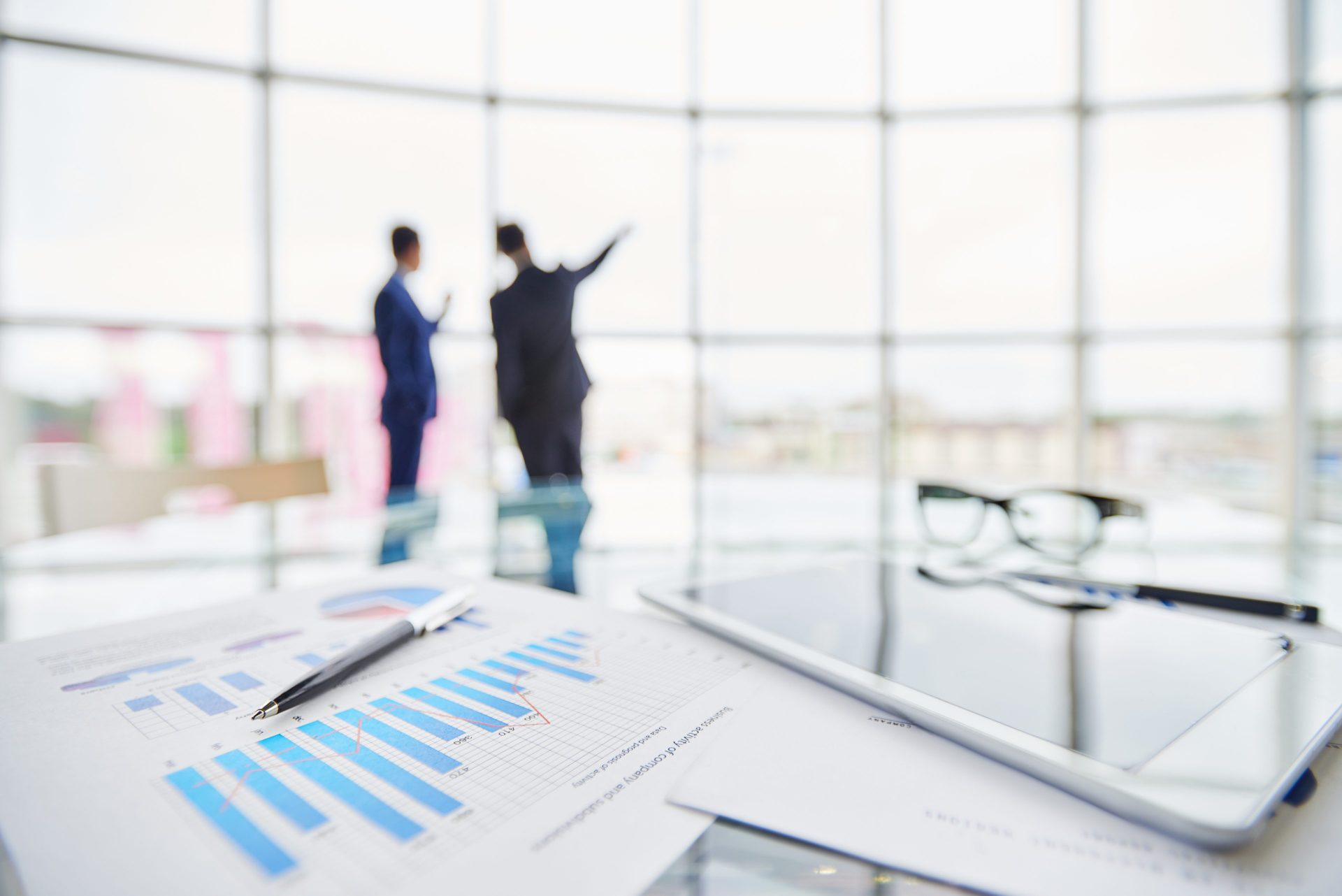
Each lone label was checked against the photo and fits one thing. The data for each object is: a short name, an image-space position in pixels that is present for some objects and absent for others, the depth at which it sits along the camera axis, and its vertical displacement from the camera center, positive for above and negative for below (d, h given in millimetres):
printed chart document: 187 -137
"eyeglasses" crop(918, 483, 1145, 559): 817 -111
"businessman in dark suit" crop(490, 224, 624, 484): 2258 +320
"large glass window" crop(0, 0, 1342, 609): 2660 +1155
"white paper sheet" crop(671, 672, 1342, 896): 187 -142
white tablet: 213 -129
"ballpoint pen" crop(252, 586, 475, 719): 294 -126
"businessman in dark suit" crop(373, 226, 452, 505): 2275 +362
